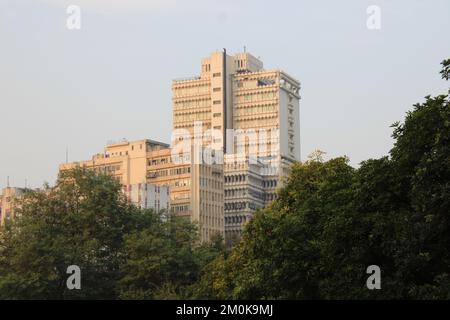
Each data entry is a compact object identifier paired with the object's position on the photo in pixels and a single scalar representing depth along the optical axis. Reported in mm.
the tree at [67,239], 85812
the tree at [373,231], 48656
